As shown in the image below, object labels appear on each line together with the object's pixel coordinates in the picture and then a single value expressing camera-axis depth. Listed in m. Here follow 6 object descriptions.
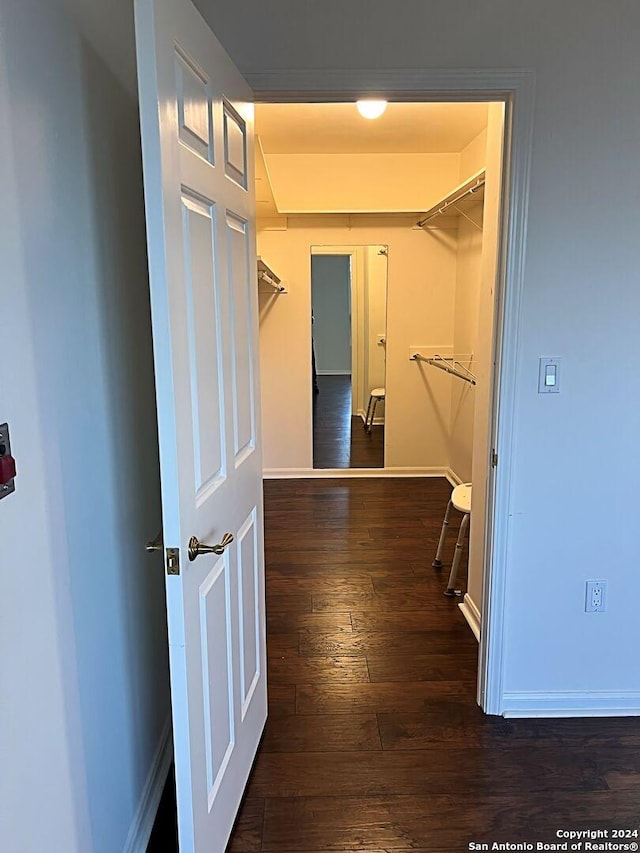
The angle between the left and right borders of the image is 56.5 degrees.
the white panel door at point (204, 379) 1.10
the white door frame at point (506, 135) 1.75
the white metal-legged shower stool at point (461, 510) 2.96
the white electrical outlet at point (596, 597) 2.09
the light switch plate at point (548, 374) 1.94
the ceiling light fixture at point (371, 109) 3.01
